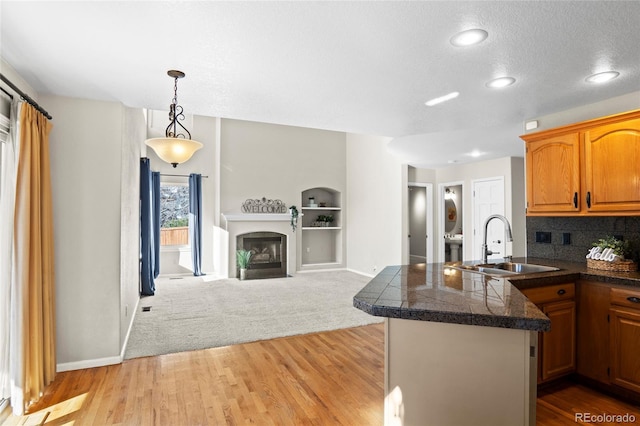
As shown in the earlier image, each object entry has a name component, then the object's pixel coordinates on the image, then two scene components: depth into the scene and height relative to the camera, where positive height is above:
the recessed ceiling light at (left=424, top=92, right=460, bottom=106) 3.04 +1.06
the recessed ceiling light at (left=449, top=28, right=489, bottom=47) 1.97 +1.03
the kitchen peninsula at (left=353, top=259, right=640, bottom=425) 1.50 -0.64
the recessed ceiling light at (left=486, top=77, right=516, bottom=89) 2.67 +1.04
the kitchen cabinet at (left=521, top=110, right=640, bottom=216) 2.74 +0.41
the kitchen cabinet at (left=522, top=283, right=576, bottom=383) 2.58 -0.89
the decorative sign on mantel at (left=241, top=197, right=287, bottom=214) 8.17 +0.24
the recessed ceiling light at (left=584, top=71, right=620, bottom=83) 2.55 +1.04
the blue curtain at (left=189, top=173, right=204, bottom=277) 7.76 -0.01
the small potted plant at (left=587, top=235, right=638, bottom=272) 2.77 -0.33
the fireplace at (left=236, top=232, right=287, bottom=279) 8.03 -0.85
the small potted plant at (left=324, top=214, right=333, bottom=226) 9.16 -0.07
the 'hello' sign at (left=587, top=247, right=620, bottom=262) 2.81 -0.32
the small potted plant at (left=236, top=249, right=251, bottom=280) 7.67 -0.98
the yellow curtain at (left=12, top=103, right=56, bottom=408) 2.41 -0.30
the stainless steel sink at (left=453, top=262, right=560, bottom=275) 2.88 -0.45
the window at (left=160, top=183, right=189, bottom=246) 7.99 +0.06
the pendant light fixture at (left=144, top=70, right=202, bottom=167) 2.88 +0.58
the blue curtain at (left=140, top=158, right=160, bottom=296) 5.77 -0.28
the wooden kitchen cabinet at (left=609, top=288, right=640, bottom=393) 2.42 -0.86
